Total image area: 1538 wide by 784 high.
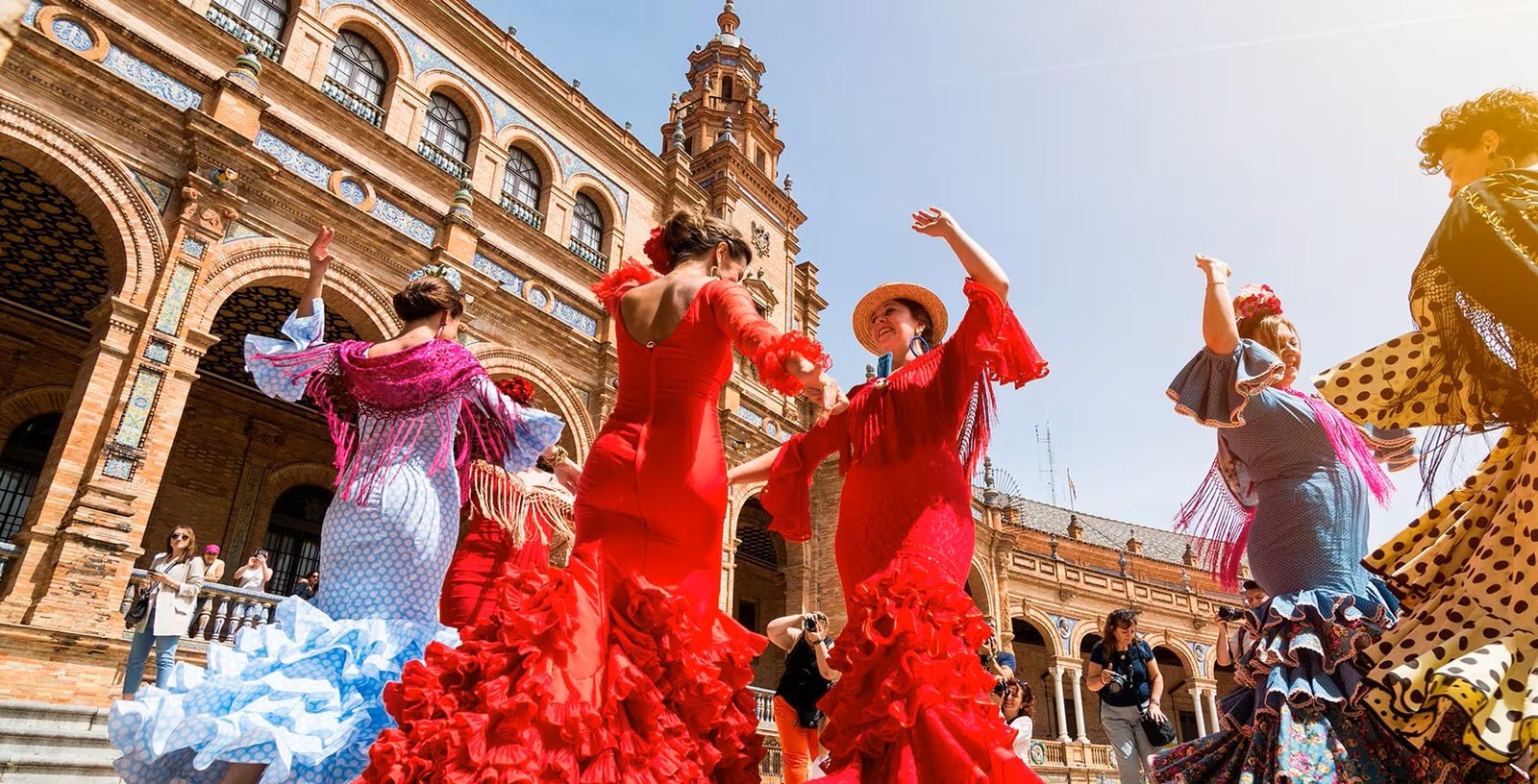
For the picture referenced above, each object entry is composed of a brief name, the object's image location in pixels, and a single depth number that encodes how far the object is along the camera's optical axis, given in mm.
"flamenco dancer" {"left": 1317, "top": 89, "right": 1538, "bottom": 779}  1454
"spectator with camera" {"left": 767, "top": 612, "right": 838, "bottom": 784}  5078
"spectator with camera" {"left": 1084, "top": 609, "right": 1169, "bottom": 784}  5133
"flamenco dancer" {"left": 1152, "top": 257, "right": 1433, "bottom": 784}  1965
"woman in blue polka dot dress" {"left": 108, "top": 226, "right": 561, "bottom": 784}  2061
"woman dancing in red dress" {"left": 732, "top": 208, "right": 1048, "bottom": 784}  1762
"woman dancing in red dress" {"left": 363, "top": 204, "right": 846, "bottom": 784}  1562
